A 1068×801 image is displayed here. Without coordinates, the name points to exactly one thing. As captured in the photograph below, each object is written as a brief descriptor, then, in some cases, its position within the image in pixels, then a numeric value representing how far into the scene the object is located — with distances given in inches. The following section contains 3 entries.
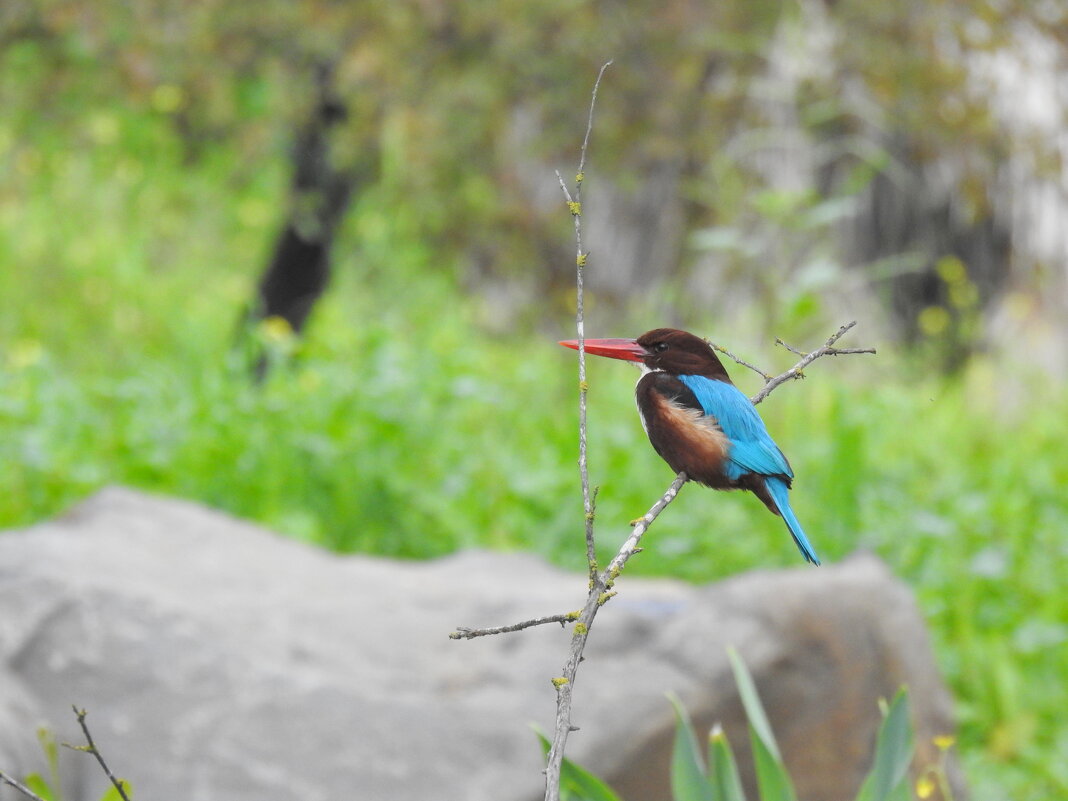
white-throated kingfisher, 460.3
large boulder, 972.6
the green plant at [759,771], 600.2
